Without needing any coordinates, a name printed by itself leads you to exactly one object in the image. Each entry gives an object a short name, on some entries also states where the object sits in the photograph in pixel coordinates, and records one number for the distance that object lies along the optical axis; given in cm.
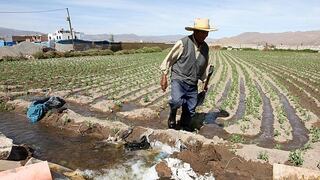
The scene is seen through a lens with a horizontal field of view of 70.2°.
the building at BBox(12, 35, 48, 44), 3930
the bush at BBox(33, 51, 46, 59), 1961
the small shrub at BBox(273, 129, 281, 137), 405
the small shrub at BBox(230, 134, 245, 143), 359
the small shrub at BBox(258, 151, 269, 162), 292
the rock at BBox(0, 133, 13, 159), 277
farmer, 352
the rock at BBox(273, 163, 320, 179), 243
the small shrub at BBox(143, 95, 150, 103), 599
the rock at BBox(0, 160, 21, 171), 252
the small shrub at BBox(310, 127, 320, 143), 382
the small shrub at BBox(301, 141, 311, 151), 333
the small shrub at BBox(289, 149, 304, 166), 281
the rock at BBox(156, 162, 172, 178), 274
